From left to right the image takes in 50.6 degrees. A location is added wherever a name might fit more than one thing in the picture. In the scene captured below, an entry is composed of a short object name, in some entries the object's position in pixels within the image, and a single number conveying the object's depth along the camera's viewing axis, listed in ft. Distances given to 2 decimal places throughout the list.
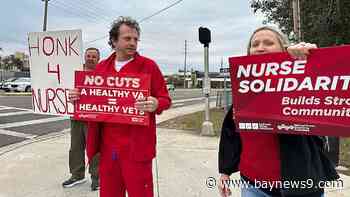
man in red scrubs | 9.16
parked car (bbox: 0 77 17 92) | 110.93
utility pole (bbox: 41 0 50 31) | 102.68
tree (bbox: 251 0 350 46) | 40.65
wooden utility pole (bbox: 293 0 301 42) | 36.11
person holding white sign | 15.47
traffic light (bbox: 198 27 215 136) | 30.37
